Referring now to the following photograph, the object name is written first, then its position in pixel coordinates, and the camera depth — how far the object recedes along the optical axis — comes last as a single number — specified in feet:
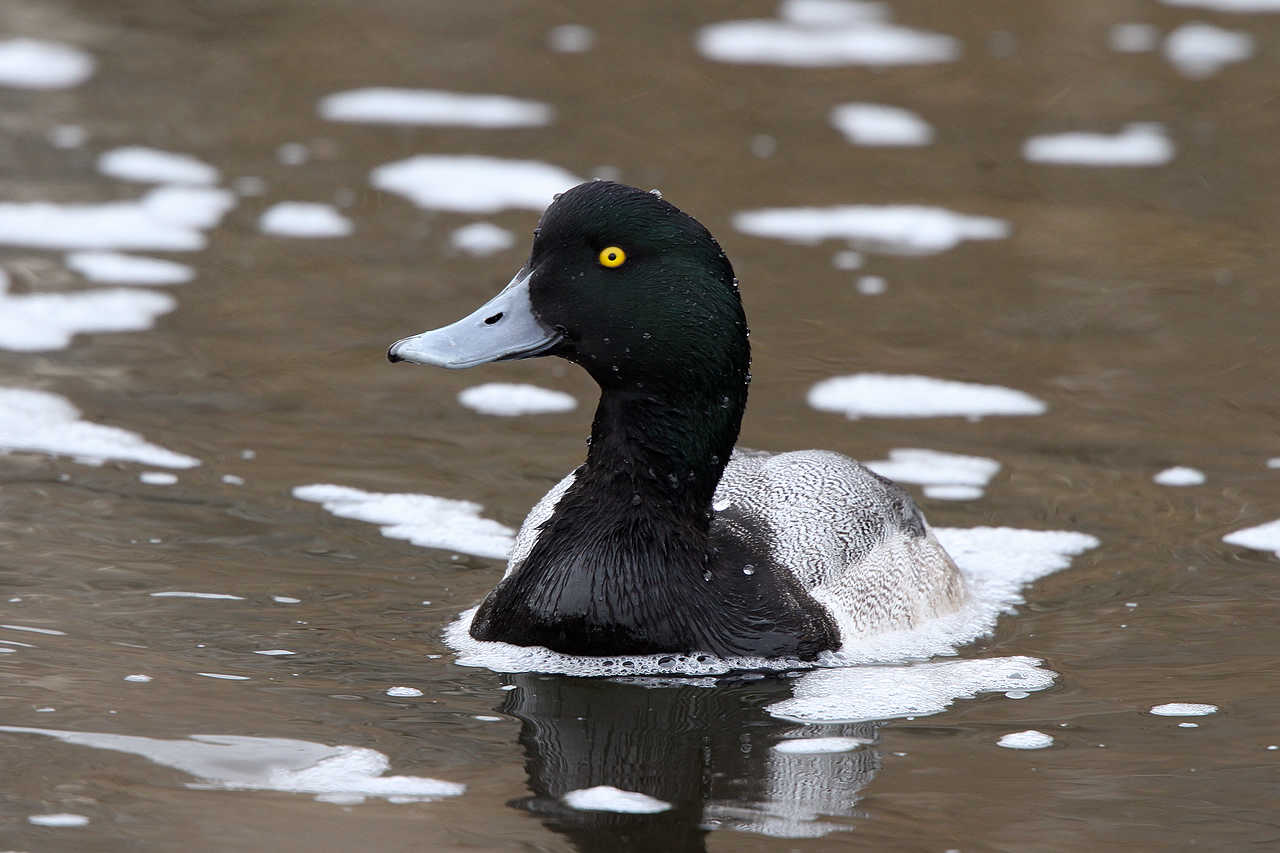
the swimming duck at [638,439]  23.39
